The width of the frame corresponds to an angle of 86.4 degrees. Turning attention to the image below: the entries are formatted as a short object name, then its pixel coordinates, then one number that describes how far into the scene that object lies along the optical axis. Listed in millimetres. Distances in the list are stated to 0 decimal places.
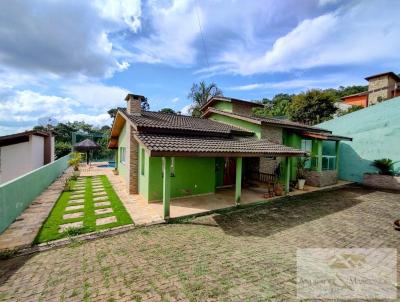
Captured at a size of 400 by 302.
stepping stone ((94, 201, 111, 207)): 9838
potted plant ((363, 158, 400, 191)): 14523
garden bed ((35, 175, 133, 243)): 6880
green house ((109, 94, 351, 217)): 9398
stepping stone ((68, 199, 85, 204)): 10312
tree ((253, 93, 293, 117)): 41900
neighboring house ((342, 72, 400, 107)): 23797
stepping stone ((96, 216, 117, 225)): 7712
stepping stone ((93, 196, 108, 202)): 11086
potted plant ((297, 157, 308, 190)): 13969
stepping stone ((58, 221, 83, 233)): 7050
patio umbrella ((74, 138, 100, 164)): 23984
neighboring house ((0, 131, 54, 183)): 14336
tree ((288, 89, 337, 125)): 32031
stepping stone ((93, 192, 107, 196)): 11979
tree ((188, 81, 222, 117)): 40062
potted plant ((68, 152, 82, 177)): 18538
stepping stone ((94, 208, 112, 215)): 8836
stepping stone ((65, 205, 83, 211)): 9227
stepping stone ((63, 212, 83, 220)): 8231
